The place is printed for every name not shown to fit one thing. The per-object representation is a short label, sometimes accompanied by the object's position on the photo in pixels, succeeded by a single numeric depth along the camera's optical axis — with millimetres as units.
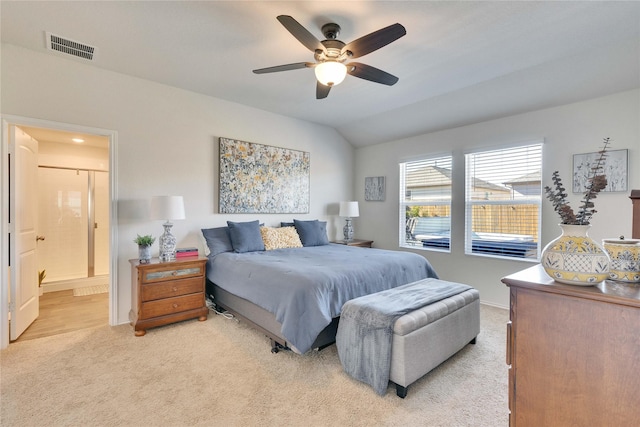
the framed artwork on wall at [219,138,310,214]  4027
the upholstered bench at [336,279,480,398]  1965
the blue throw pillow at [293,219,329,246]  4320
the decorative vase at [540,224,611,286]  987
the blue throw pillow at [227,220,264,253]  3643
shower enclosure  4496
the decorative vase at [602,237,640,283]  1048
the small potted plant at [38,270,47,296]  4172
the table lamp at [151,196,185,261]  3084
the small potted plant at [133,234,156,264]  3045
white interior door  2766
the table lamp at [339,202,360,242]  5043
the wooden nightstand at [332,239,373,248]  4941
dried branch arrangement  1042
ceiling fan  1947
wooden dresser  902
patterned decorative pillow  3922
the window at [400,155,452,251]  4516
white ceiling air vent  2594
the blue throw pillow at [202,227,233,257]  3608
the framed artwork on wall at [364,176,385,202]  5293
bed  2275
